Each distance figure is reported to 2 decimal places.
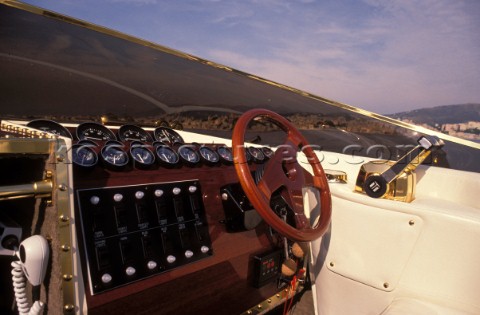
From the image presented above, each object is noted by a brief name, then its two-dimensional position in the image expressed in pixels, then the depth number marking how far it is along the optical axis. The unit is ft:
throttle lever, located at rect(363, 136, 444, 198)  5.28
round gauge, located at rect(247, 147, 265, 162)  6.78
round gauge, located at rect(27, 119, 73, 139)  5.90
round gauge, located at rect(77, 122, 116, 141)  6.20
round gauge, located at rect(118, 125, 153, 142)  6.67
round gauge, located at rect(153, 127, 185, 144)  7.49
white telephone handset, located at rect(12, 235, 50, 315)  3.39
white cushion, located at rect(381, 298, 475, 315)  4.35
